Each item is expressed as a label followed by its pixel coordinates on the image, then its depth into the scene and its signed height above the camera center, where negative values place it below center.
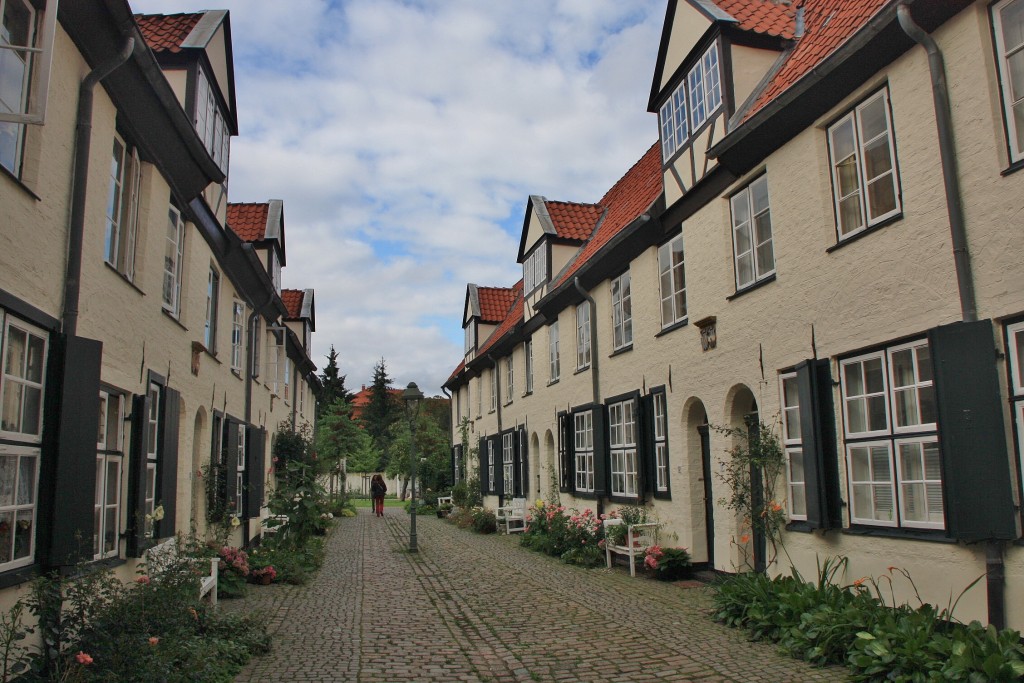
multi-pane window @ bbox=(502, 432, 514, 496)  22.88 +0.11
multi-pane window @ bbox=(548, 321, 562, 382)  18.33 +2.58
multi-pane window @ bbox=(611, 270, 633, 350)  14.09 +2.66
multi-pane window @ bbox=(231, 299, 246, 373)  15.07 +2.64
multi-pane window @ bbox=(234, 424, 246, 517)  14.82 +0.01
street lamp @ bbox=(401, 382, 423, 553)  16.51 +1.29
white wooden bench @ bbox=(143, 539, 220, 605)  7.61 -0.90
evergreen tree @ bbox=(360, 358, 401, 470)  70.56 +5.51
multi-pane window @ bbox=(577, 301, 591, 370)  16.08 +2.60
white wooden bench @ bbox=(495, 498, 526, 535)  20.45 -1.24
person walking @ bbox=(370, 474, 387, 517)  29.61 -0.81
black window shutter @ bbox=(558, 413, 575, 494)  16.72 +0.28
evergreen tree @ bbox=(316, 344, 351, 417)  65.91 +7.38
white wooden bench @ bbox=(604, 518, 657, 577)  11.95 -1.20
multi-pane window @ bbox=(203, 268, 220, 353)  12.63 +2.59
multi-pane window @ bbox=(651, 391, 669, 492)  12.37 +0.28
